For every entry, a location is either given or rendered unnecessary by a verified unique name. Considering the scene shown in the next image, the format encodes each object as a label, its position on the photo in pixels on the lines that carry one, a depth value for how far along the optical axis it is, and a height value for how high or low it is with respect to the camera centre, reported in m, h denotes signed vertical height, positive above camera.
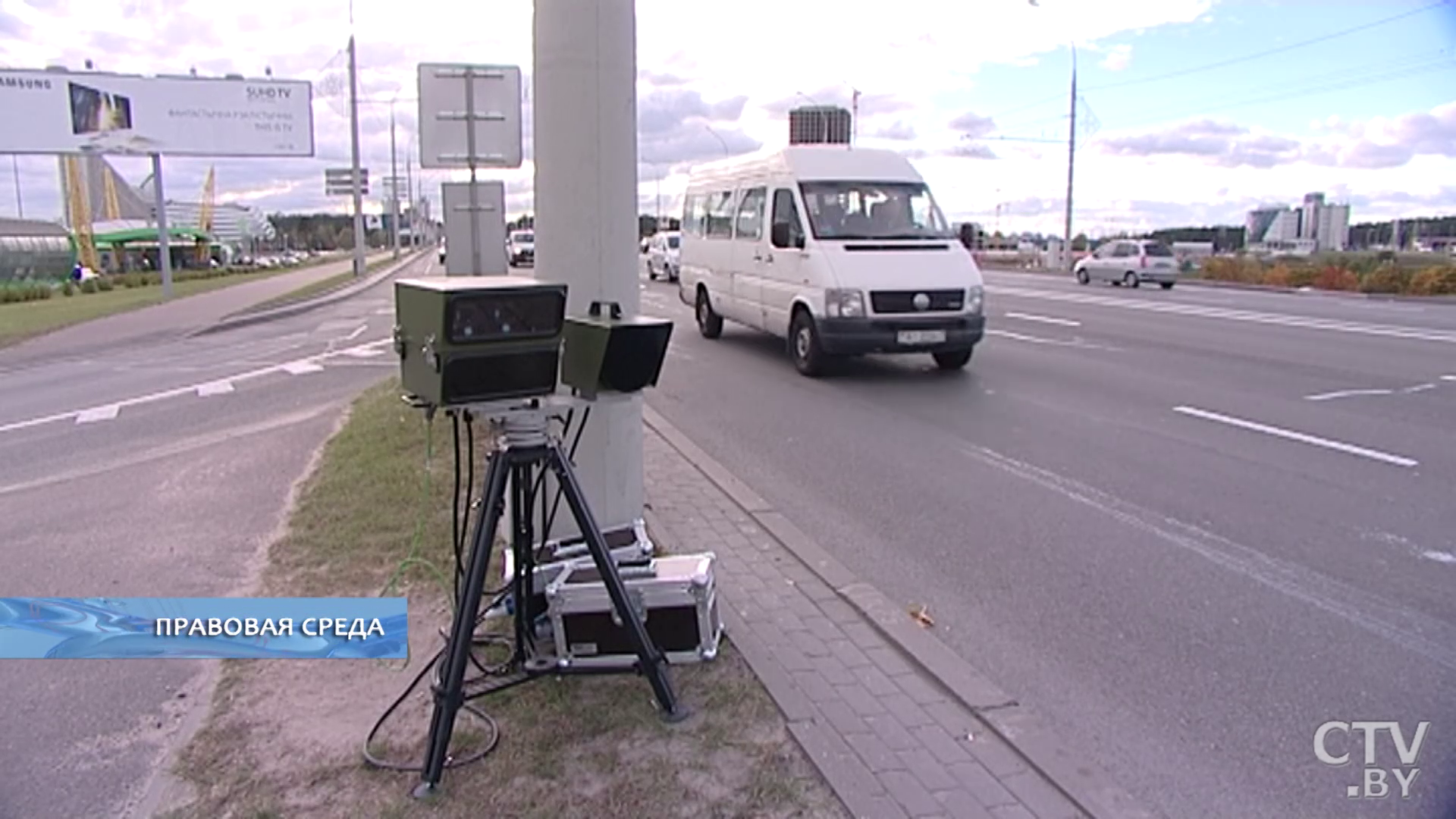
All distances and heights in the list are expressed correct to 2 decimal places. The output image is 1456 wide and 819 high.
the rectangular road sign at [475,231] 7.49 +0.14
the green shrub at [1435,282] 31.11 -0.61
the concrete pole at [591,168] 4.34 +0.36
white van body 11.19 -0.06
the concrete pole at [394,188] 56.59 +3.36
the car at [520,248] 42.00 +0.12
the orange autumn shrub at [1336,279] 34.12 -0.61
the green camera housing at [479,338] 2.93 -0.26
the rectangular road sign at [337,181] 50.97 +3.31
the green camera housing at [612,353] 3.31 -0.33
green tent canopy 73.85 +0.73
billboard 33.31 +4.31
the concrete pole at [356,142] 38.25 +3.94
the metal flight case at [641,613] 3.76 -1.32
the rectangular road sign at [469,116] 7.24 +0.94
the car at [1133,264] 33.94 -0.18
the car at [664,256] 34.66 -0.13
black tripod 3.18 -1.00
